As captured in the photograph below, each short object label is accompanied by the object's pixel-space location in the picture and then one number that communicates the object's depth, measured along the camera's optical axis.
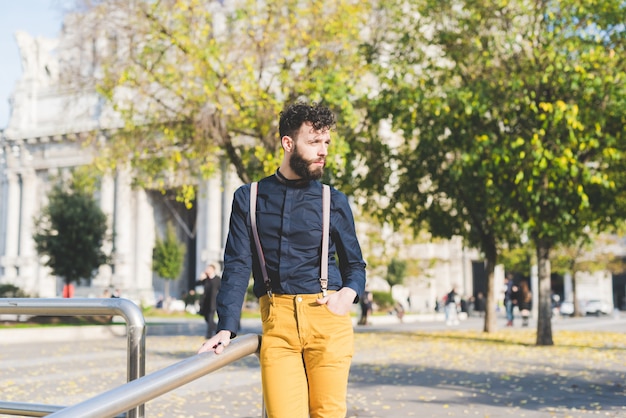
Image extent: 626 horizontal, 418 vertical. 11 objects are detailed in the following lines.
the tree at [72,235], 39.50
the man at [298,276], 3.56
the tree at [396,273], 50.21
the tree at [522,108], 17.05
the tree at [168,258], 58.75
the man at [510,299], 33.29
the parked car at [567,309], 56.75
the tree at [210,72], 19.77
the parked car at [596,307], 57.92
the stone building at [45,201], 66.75
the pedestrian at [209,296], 19.67
